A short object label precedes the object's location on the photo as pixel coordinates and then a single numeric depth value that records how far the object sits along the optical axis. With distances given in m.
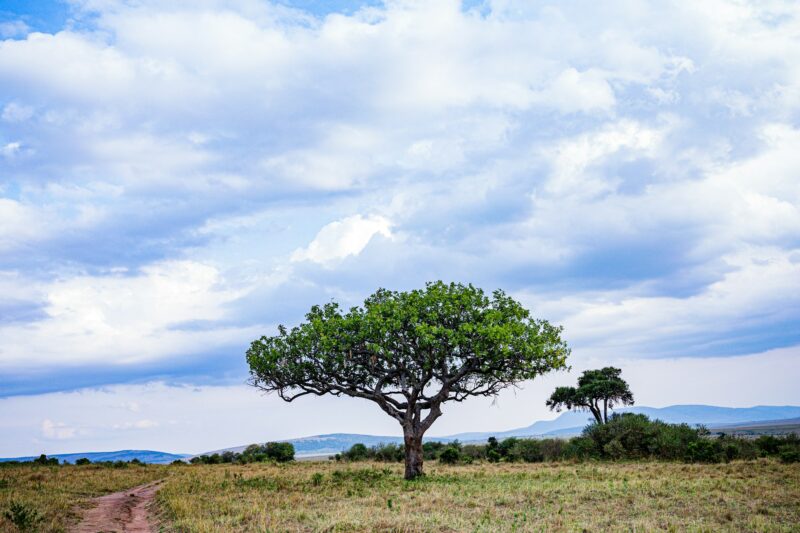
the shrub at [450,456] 53.50
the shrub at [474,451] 61.99
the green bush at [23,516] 19.31
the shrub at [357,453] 68.63
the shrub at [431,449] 66.56
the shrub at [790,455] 36.88
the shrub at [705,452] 41.07
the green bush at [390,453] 65.38
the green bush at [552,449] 51.81
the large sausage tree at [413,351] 32.50
